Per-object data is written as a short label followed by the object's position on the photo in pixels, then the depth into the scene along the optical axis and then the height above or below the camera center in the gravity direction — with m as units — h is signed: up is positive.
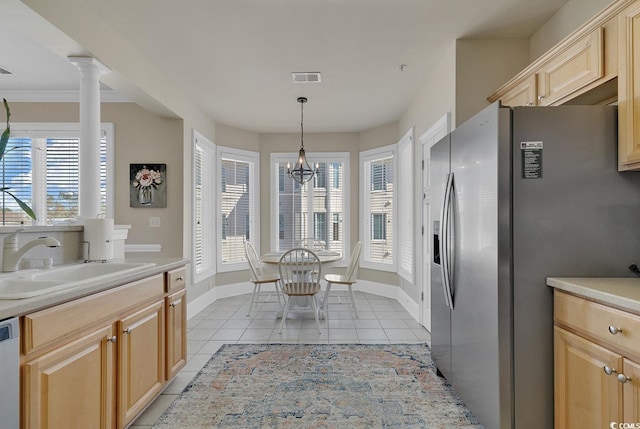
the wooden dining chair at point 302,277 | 3.62 -0.69
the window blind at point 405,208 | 4.43 +0.11
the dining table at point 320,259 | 3.86 -0.52
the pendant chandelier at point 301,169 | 4.18 +0.60
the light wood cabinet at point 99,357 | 1.24 -0.66
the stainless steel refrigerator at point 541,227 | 1.65 -0.06
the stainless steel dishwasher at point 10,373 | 1.09 -0.53
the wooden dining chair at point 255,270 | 4.22 -0.71
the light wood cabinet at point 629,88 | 1.54 +0.61
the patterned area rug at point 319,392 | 2.01 -1.23
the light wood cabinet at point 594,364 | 1.27 -0.62
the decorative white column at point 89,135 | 2.54 +0.62
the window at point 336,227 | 5.86 -0.20
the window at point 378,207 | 5.32 +0.14
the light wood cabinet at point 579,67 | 1.70 +0.87
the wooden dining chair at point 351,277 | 4.12 -0.77
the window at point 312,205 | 5.86 +0.19
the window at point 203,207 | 4.39 +0.13
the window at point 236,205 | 5.34 +0.18
